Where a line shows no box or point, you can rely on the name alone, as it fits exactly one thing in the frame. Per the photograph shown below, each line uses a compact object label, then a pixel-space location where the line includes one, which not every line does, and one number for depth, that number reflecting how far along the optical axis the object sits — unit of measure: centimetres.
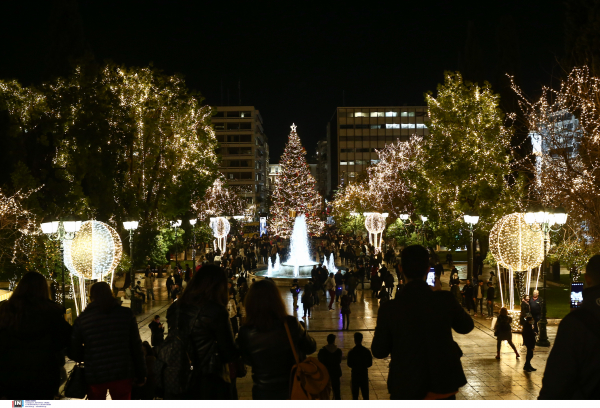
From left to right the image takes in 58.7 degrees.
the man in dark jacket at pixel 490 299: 1916
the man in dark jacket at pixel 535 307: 1527
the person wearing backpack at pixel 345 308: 1761
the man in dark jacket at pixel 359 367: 860
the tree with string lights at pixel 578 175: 1809
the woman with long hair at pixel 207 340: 400
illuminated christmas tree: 6206
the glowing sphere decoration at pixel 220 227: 4016
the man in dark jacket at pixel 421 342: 354
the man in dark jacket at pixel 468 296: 1989
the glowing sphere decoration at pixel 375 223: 4050
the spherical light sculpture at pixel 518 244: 1725
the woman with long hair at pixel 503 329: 1287
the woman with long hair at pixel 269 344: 389
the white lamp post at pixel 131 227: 2200
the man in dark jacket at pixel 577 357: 317
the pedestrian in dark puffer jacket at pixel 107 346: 457
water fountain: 3479
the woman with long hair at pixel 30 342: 430
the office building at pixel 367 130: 11100
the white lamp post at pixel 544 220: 1485
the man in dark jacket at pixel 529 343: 1179
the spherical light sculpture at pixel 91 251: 1603
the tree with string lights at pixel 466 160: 2902
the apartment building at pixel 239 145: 11081
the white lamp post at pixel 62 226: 1448
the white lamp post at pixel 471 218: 2148
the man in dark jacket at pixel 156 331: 1226
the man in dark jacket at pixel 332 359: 812
